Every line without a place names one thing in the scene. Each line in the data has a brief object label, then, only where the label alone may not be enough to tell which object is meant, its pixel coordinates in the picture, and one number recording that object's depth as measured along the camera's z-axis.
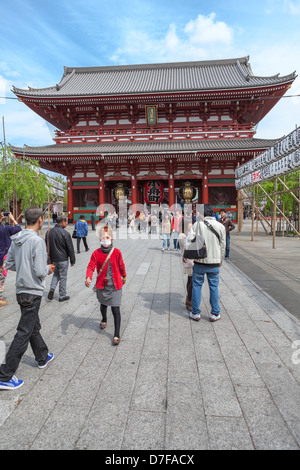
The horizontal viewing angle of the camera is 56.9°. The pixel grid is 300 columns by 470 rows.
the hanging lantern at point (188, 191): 21.64
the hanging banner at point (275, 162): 7.71
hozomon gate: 18.83
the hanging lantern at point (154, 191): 22.08
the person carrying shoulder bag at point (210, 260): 4.02
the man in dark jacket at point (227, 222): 8.69
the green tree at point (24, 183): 14.37
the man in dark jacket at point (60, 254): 5.16
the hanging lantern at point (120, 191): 22.23
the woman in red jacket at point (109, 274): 3.53
